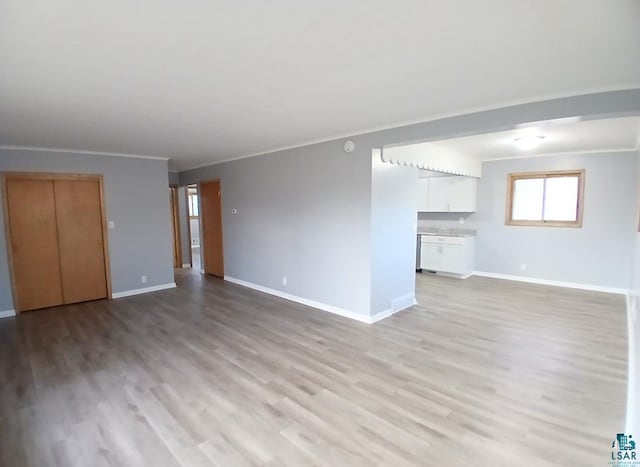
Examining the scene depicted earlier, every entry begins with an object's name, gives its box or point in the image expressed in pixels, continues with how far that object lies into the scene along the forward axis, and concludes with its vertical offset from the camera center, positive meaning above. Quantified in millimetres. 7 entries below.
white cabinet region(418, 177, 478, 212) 6648 +274
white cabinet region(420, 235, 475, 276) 6457 -981
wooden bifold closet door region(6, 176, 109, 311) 4625 -456
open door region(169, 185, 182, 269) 7617 -423
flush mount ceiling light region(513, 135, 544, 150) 4333 +915
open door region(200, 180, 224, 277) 6695 -376
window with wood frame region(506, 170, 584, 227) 5703 +143
